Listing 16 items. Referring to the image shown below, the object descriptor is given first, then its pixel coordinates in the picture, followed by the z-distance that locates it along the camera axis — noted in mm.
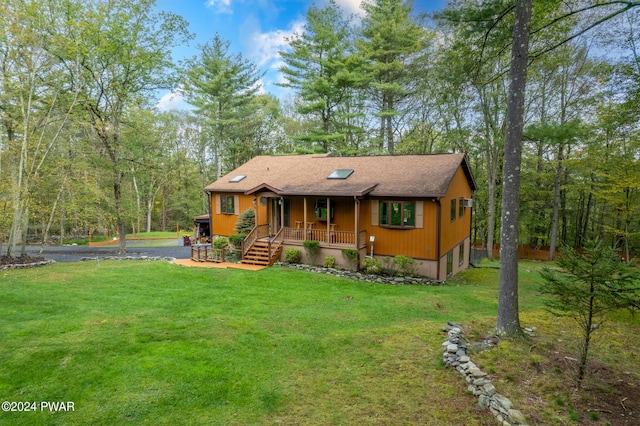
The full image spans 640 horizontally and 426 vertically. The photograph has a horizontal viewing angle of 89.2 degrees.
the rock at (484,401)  4207
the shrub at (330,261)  13414
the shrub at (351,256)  13070
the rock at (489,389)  4329
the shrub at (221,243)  15516
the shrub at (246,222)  15625
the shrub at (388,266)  12797
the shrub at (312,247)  13766
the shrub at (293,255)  14109
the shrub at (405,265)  12391
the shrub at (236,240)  14906
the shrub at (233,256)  14797
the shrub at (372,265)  12609
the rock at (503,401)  4027
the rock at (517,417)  3797
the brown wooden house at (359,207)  12633
